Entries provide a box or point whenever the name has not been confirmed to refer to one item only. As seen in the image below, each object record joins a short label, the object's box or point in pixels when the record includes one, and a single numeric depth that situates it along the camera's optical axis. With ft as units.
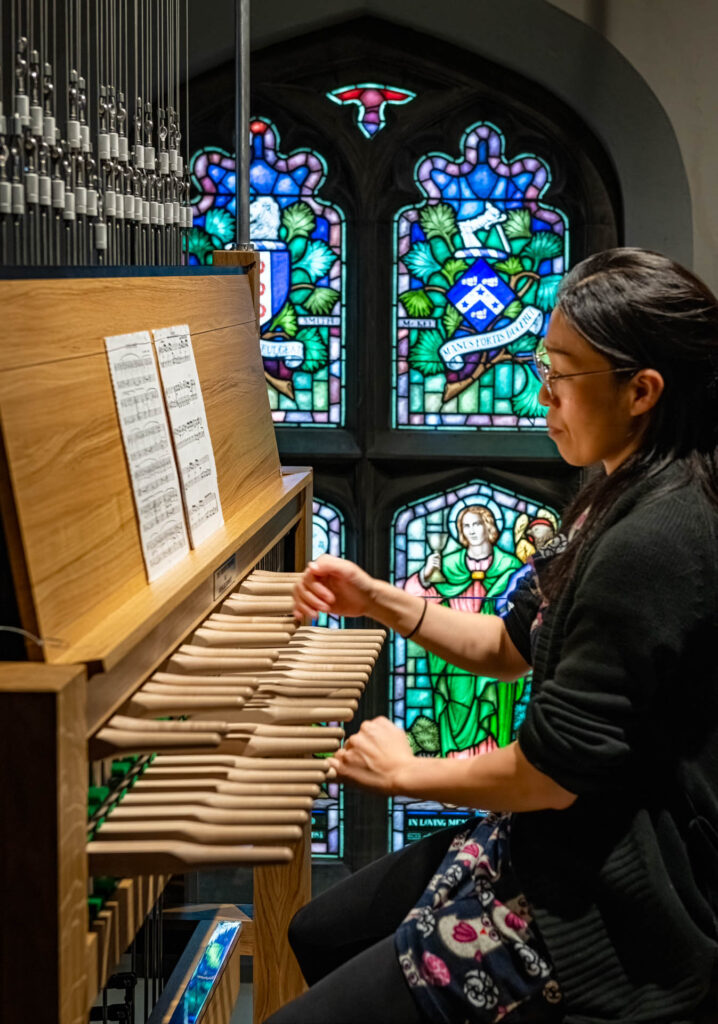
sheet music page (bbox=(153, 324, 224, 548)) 5.60
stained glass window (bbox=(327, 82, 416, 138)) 13.60
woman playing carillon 4.35
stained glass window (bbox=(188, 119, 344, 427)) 13.71
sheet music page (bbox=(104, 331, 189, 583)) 4.89
